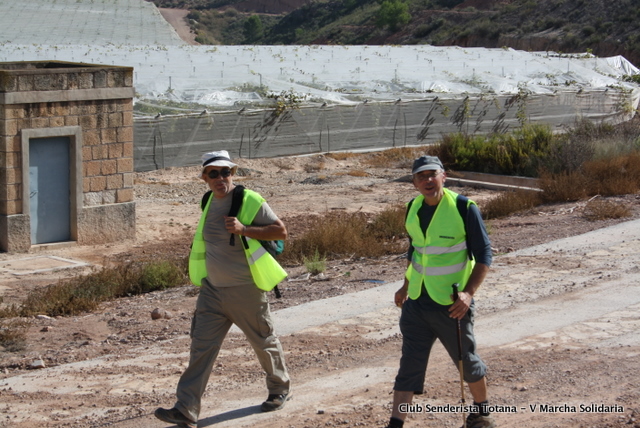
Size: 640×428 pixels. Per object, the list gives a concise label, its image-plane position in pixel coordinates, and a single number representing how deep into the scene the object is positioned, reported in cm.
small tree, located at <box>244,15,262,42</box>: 8356
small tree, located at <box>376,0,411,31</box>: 6844
